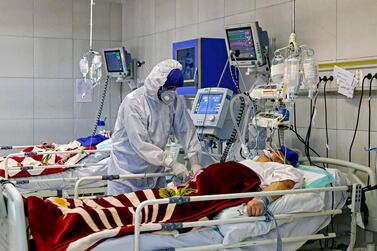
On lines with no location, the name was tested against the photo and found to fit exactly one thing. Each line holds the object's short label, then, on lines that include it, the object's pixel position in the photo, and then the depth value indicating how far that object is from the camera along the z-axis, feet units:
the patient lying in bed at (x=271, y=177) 8.04
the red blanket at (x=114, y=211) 7.18
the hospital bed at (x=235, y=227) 7.26
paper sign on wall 10.04
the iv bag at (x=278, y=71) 9.95
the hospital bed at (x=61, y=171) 13.89
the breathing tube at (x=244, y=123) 10.89
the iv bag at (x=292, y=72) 9.52
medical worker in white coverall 10.75
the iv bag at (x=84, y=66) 16.94
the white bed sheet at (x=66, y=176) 14.15
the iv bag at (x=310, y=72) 9.53
